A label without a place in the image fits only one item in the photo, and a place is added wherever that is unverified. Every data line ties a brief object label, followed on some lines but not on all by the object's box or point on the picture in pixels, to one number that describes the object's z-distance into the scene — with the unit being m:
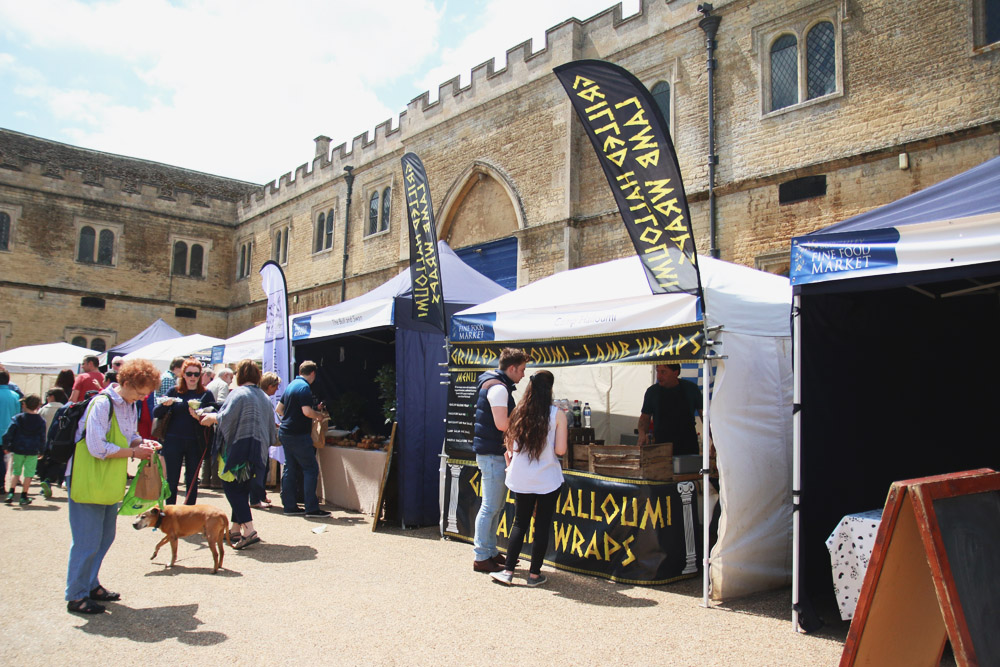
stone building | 9.61
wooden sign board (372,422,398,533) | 6.86
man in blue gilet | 5.27
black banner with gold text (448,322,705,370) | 4.69
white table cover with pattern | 3.93
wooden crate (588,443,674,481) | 4.99
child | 8.12
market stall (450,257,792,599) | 4.75
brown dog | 5.08
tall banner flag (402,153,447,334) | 6.94
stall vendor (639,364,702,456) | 5.88
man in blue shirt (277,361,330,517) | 7.53
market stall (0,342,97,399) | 14.62
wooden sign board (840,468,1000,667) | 2.71
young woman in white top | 4.80
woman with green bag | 4.06
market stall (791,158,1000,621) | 4.56
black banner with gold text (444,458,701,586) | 4.95
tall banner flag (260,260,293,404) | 8.77
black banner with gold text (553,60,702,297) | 4.67
